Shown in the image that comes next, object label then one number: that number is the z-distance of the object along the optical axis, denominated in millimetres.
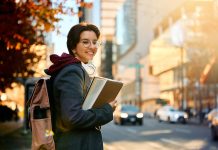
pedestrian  3326
